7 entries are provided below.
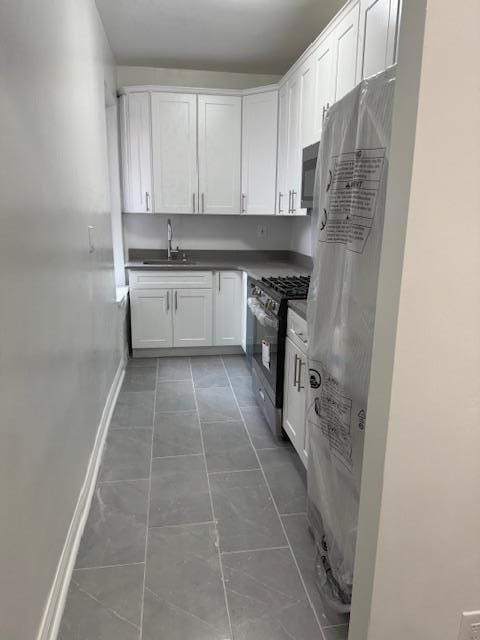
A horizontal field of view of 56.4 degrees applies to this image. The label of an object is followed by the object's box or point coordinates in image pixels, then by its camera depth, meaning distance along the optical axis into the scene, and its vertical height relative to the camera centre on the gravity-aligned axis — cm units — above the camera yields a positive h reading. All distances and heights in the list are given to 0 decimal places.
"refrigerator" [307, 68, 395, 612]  127 -28
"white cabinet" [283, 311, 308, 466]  222 -90
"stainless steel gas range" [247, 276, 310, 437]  257 -74
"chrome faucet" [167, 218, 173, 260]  449 -22
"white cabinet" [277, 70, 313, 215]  348 +59
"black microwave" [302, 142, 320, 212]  261 +28
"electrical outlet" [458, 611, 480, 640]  114 -101
